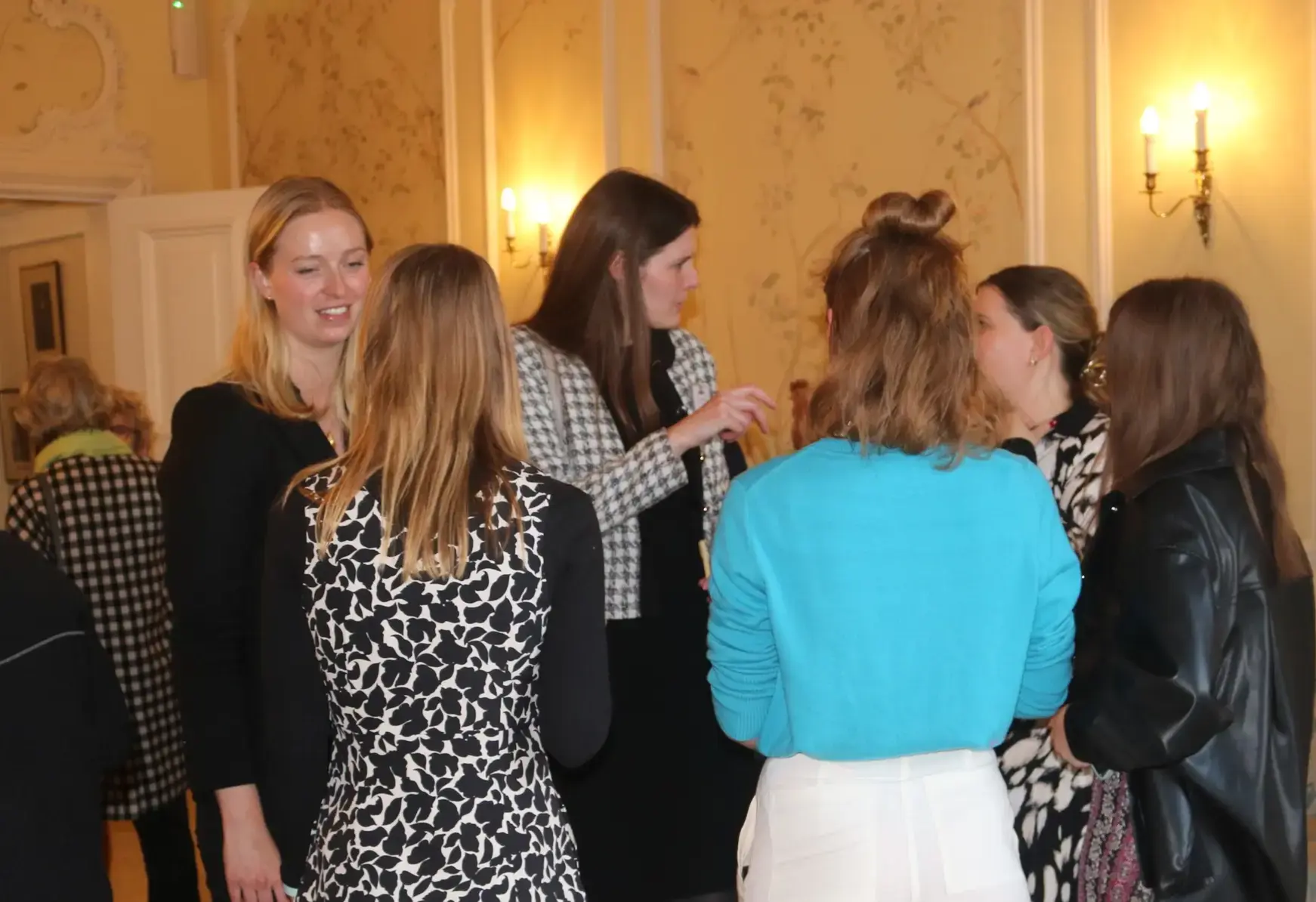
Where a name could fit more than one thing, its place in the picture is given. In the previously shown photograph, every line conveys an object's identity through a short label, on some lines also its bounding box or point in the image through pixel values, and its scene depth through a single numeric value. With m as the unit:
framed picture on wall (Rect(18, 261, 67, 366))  7.77
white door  6.59
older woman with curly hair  3.61
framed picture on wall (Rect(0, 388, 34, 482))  7.92
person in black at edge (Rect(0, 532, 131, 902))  1.73
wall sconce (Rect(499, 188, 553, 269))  6.03
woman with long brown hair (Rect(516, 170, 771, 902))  2.64
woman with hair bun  1.76
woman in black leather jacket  2.01
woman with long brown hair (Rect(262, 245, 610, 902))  1.65
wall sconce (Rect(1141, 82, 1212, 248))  4.23
